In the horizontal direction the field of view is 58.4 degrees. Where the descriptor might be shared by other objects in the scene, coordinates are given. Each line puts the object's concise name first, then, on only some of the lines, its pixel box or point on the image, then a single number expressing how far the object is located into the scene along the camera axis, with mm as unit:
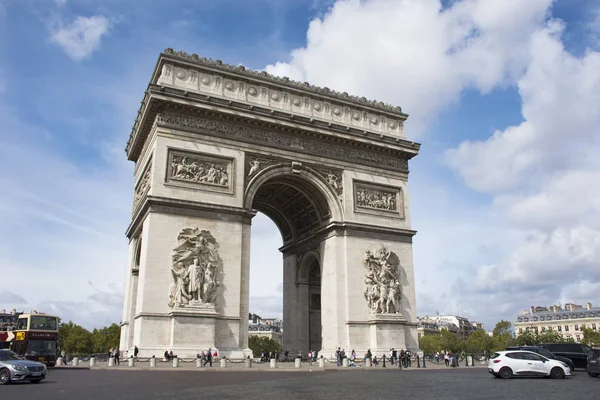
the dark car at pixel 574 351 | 27859
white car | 19656
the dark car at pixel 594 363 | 20312
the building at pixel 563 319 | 106631
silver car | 16672
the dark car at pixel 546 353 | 23547
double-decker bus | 27641
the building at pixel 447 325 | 132962
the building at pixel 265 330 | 126562
